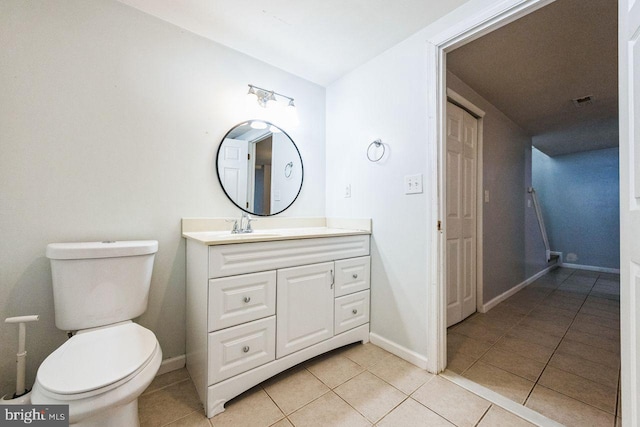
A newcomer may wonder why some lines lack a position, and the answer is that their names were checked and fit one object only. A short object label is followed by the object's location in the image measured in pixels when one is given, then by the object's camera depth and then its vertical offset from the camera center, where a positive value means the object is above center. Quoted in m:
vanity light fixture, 1.90 +0.92
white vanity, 1.25 -0.50
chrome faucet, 1.73 -0.07
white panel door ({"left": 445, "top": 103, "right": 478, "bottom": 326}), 2.20 +0.05
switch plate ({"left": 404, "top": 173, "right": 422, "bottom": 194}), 1.64 +0.22
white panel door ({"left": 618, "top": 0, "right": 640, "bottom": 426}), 0.75 +0.05
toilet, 0.82 -0.54
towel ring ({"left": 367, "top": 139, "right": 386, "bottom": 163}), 1.88 +0.52
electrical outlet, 2.14 +0.22
